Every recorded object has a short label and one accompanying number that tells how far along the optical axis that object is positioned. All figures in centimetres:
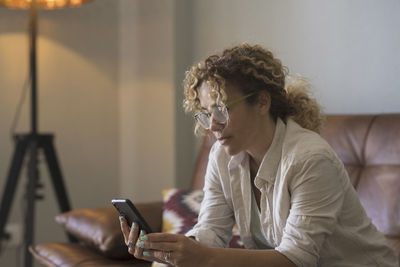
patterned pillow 311
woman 233
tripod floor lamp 376
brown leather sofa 281
